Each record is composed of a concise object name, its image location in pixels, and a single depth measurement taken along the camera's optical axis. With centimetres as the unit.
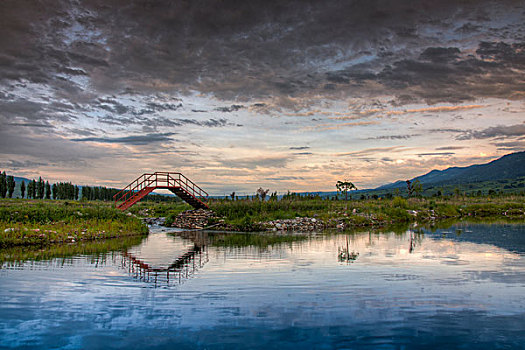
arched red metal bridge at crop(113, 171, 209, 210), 3550
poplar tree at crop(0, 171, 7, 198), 9094
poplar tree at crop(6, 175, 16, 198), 9306
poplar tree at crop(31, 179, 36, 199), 10189
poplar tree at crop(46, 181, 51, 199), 10496
